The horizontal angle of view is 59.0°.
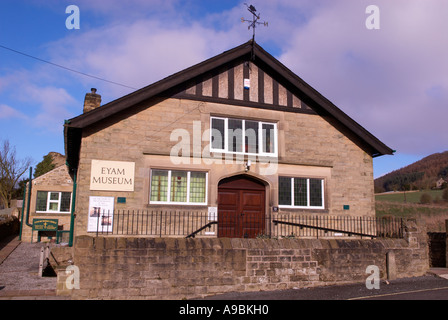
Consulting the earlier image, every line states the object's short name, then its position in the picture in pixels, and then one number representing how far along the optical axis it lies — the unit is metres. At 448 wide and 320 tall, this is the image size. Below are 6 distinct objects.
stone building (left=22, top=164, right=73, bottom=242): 22.94
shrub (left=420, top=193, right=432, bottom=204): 54.44
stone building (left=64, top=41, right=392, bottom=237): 13.01
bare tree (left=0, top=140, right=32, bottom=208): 37.62
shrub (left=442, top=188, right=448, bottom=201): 55.22
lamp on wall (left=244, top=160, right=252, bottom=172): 14.37
